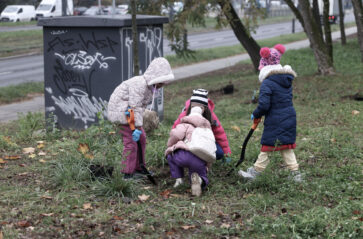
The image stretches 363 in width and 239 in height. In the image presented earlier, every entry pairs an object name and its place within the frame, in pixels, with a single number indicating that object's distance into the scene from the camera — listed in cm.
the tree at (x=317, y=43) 1366
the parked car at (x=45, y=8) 4034
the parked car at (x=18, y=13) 4000
